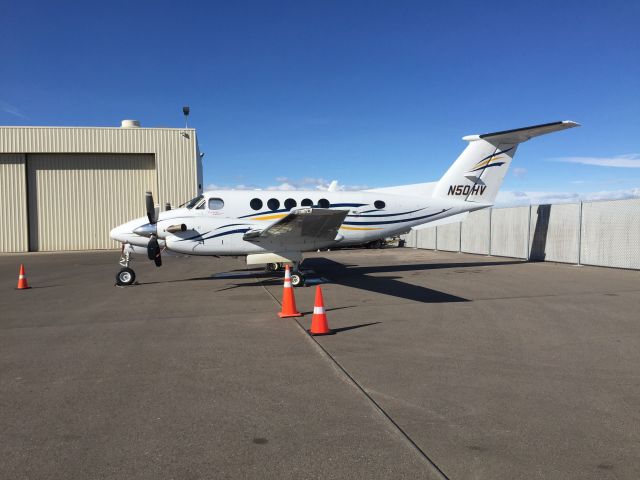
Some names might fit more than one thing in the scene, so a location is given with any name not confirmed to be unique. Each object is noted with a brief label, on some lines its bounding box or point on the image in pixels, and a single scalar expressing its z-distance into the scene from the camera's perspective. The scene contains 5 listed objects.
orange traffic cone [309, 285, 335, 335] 6.77
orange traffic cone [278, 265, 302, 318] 8.09
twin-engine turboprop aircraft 12.44
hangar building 30.08
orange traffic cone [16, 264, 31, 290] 12.62
